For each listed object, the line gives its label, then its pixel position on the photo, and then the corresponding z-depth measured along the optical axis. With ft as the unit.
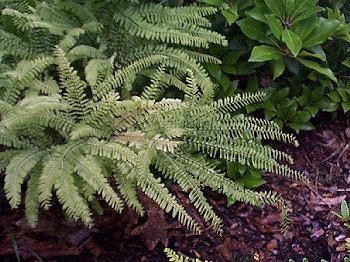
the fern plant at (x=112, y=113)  8.79
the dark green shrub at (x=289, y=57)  11.27
